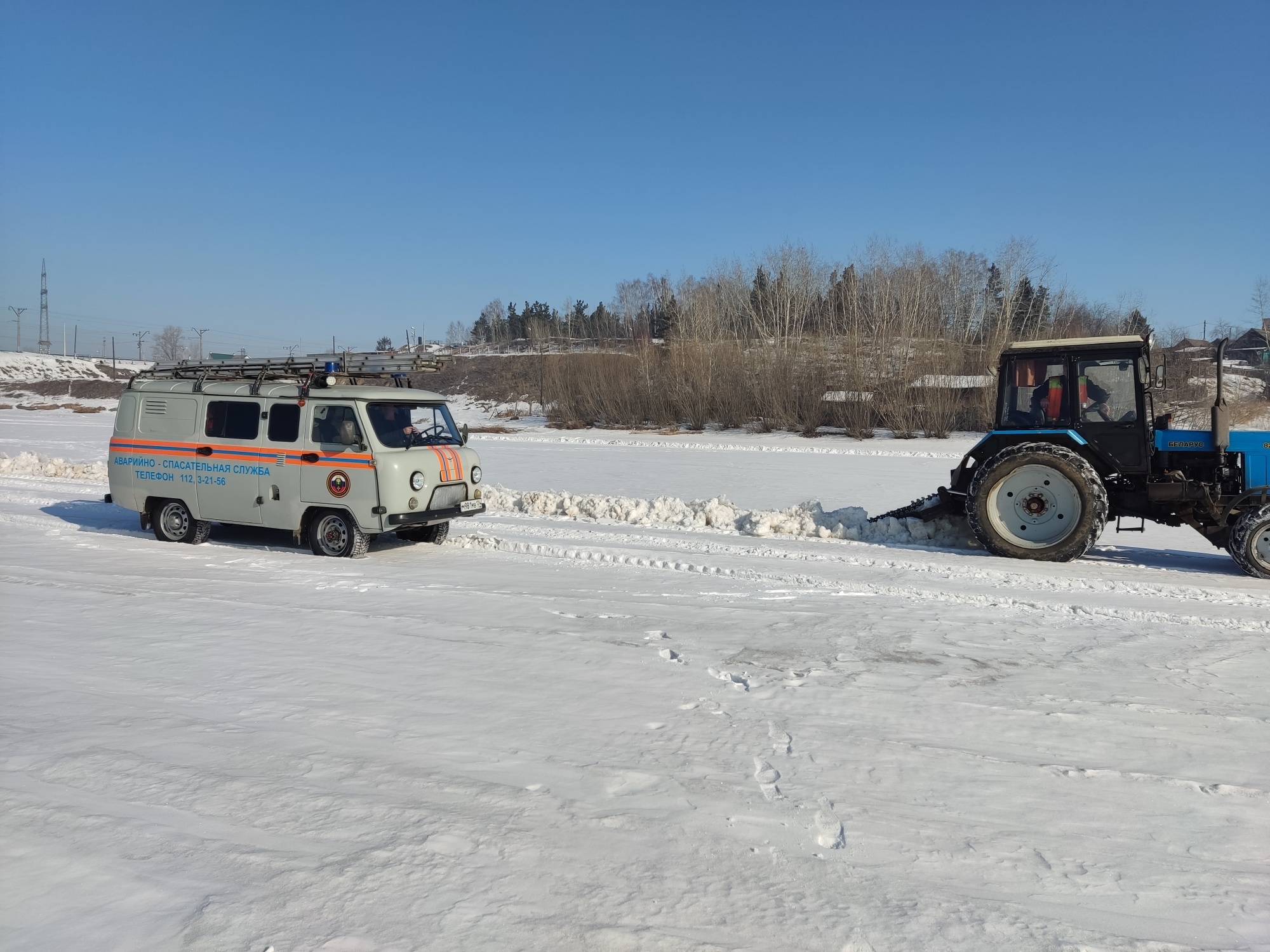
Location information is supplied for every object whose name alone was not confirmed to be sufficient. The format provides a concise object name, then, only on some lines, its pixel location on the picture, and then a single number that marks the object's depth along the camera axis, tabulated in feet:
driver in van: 33.76
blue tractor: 31.14
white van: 33.40
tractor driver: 32.78
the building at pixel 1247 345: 202.63
